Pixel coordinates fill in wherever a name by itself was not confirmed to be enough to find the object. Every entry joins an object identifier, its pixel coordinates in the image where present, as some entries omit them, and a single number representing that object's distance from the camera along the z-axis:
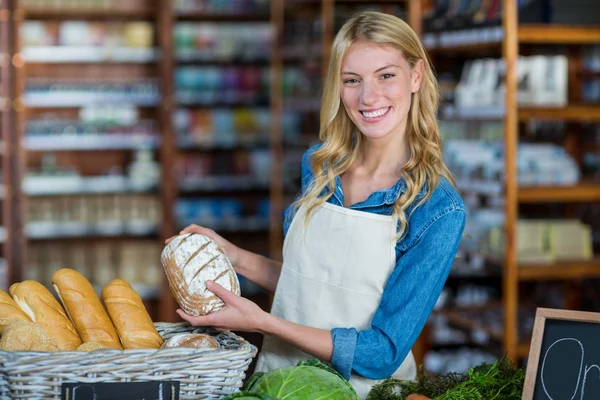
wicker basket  1.47
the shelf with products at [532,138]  3.86
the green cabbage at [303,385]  1.54
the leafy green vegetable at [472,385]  1.68
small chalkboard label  1.47
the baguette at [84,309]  1.71
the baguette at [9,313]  1.68
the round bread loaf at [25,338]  1.57
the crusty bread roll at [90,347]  1.58
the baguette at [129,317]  1.71
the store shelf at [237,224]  6.82
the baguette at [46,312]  1.68
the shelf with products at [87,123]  6.44
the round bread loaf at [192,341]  1.65
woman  1.85
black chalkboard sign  1.54
